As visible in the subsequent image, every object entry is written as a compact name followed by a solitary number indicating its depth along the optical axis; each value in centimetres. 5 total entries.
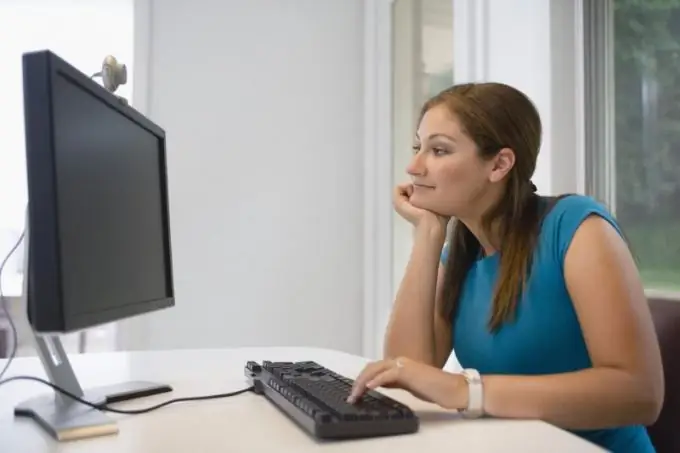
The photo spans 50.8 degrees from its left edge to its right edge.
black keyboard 76
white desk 74
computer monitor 75
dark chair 110
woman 89
